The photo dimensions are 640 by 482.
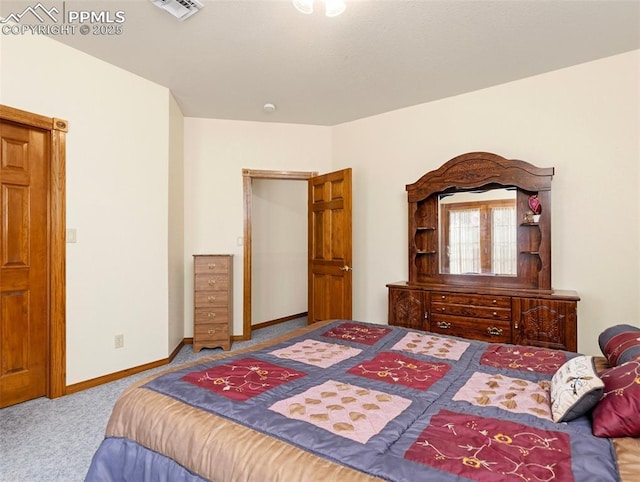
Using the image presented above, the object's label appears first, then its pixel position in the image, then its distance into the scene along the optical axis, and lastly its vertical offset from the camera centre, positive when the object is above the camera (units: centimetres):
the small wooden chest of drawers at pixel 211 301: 385 -66
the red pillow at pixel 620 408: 99 -48
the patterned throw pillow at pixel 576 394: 108 -48
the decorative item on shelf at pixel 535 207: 307 +28
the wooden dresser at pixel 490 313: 277 -63
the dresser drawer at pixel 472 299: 299 -52
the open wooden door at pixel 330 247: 396 -8
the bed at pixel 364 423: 90 -56
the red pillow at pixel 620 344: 135 -43
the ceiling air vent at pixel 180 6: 220 +147
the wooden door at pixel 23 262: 254 -16
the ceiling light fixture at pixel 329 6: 194 +128
